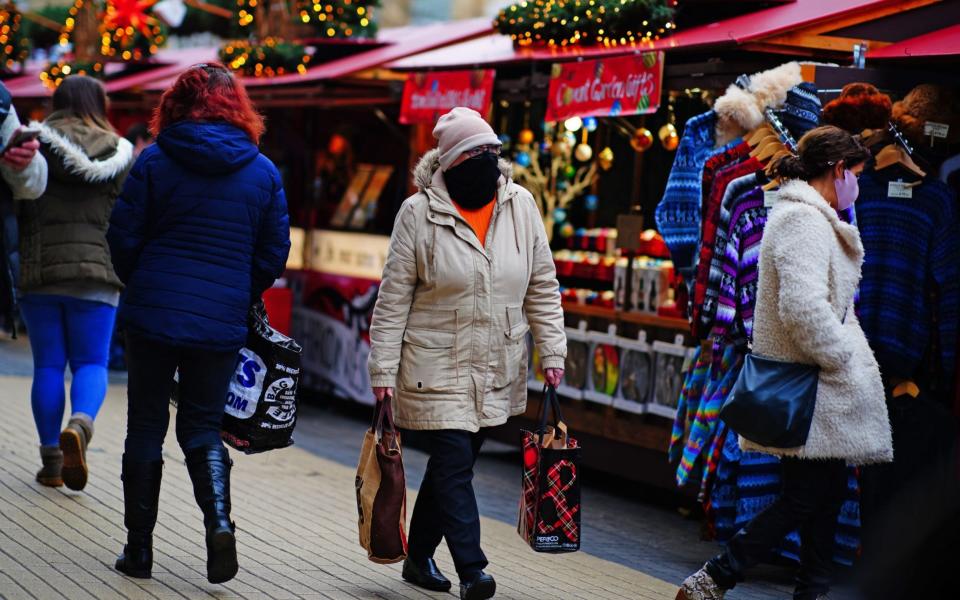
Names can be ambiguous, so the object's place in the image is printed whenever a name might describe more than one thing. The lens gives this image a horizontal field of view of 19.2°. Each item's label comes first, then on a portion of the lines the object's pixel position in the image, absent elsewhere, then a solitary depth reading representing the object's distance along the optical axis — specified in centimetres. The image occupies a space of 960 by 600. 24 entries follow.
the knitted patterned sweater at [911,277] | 1313
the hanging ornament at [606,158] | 1967
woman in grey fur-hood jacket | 1367
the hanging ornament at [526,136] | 2118
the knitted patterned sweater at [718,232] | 1350
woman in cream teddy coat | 1048
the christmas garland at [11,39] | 4059
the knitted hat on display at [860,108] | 1307
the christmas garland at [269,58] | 2517
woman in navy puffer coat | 1046
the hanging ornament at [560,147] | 2018
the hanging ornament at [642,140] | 1781
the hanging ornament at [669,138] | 1762
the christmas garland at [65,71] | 3419
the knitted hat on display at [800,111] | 1349
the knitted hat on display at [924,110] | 1374
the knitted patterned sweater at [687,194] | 1450
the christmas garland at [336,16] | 2639
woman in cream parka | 1073
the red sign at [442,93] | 1933
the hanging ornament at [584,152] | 1974
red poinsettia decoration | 3480
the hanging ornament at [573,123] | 1912
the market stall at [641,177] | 1443
